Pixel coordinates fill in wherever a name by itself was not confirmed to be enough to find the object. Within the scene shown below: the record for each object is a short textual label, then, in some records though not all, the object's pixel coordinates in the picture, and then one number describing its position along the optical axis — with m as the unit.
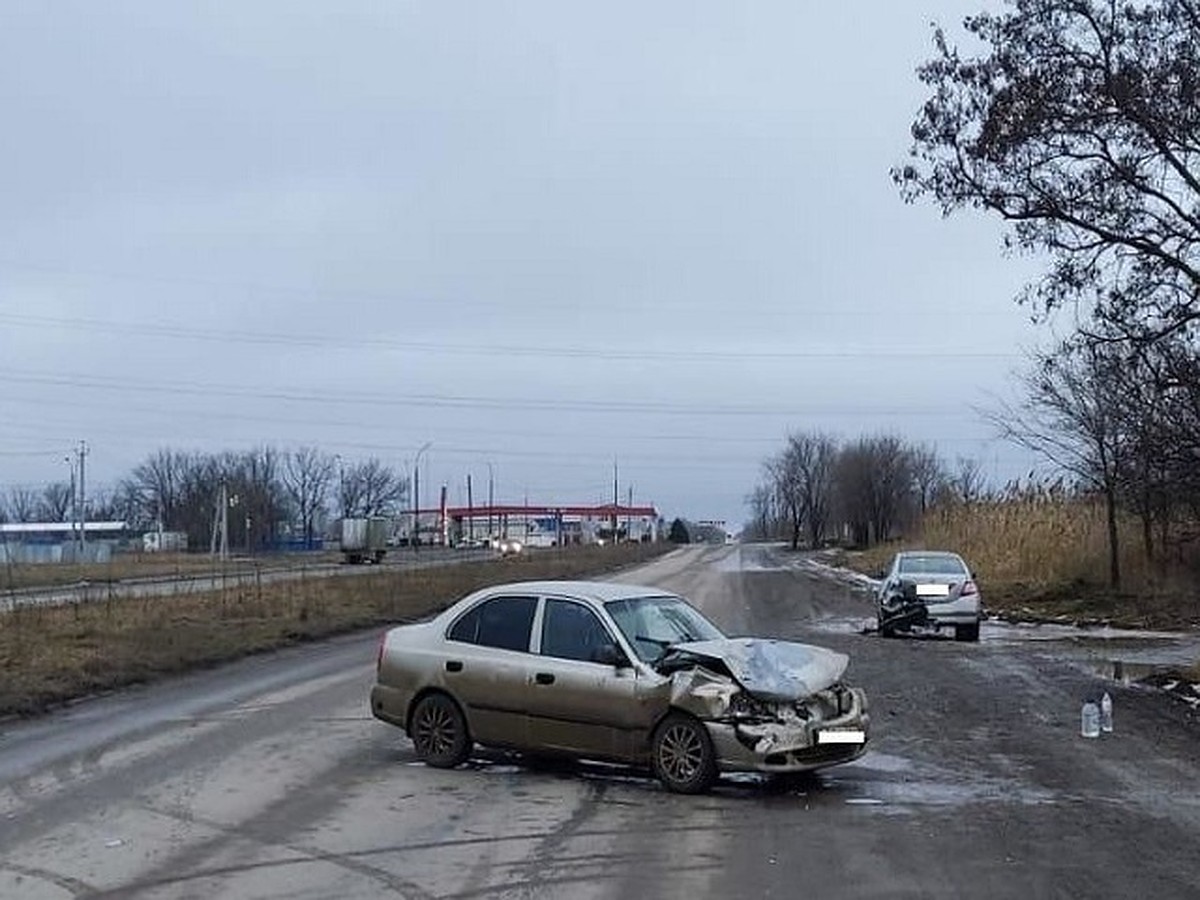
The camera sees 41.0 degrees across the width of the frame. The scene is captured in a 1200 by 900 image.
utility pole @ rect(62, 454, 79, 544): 95.35
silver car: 28.22
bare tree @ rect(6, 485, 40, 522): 145.00
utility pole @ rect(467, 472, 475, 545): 162.88
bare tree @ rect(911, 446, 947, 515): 112.00
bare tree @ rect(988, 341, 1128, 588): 34.74
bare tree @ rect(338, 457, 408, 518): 146.25
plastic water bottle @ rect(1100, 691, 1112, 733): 15.35
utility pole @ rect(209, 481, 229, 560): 60.31
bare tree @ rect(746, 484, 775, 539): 179.38
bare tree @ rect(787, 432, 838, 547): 140.38
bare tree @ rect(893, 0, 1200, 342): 18.30
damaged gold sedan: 11.41
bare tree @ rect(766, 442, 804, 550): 145.25
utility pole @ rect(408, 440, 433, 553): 104.28
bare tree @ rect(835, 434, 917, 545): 109.25
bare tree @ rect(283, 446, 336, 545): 141.12
